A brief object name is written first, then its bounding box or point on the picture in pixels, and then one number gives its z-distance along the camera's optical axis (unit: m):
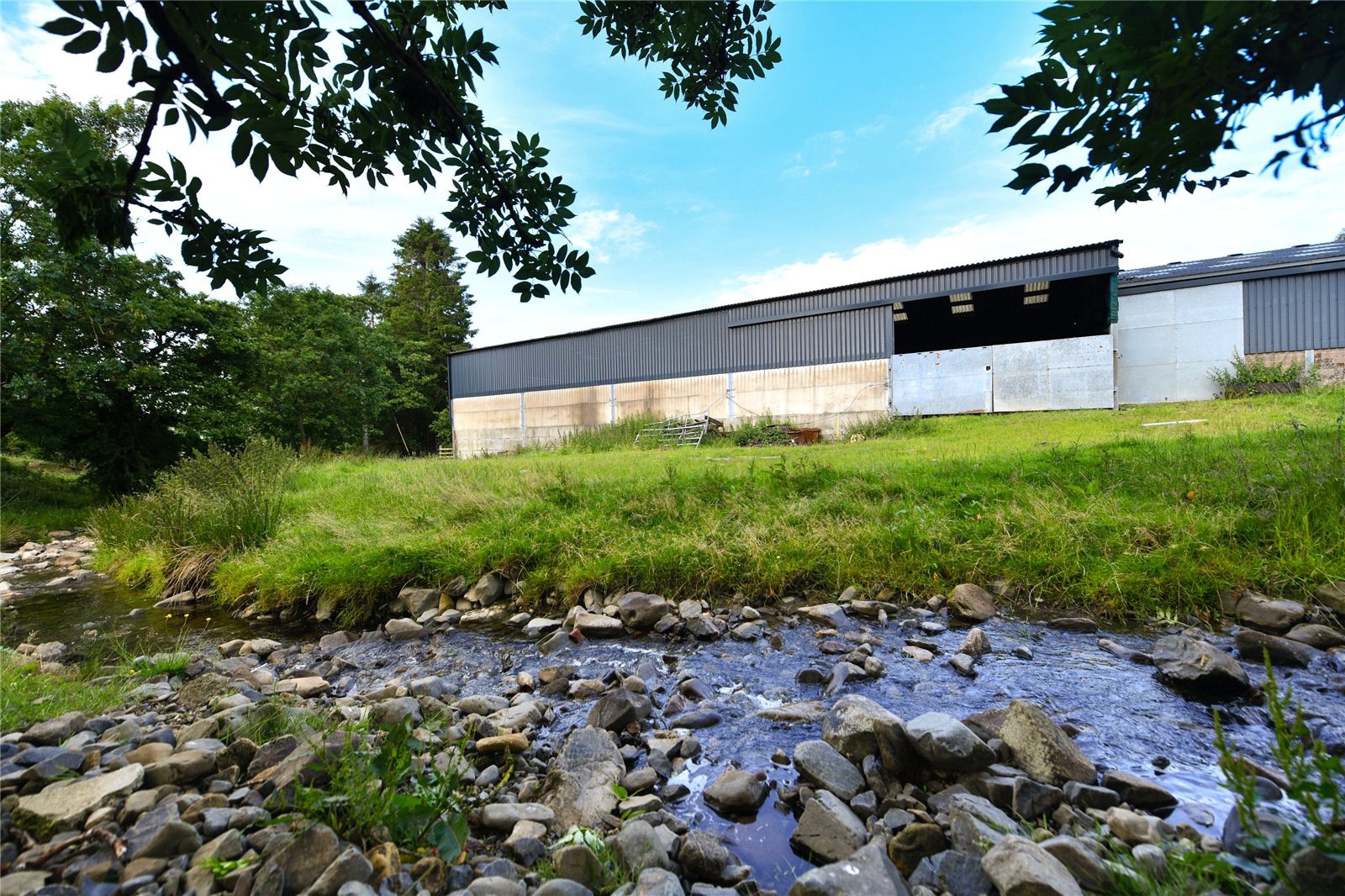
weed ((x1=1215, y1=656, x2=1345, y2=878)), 1.35
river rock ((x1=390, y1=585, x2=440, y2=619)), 5.66
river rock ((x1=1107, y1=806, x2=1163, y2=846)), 1.87
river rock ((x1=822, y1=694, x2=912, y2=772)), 2.43
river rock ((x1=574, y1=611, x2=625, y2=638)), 4.72
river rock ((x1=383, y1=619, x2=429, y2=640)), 5.13
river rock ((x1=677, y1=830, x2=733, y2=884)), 1.93
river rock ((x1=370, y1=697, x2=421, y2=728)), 2.90
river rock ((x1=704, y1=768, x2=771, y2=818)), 2.33
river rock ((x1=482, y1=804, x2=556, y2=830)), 2.16
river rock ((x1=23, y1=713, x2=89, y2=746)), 2.29
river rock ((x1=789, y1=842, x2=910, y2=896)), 1.69
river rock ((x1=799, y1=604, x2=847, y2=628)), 4.55
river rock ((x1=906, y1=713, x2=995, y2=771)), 2.33
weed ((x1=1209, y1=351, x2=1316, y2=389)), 16.56
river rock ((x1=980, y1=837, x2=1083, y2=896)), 1.58
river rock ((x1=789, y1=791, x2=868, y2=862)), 2.02
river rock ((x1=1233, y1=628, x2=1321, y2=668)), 3.30
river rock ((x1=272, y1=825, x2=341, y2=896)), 1.65
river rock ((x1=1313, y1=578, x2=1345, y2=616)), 3.77
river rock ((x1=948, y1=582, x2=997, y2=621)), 4.43
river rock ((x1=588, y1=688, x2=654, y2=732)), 3.02
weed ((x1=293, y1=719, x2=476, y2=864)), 1.85
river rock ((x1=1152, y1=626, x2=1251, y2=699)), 2.98
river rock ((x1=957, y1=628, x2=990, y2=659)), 3.76
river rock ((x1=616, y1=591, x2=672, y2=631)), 4.82
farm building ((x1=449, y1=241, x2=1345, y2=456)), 17.30
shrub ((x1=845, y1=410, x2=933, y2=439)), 17.12
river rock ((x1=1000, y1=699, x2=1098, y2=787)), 2.30
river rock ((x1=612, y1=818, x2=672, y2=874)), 1.91
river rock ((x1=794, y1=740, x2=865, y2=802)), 2.35
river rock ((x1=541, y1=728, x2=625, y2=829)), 2.25
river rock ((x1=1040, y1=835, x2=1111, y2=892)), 1.68
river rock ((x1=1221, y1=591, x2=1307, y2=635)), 3.74
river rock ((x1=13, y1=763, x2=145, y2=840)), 1.76
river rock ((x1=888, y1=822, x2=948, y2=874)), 1.91
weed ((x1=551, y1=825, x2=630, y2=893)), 1.82
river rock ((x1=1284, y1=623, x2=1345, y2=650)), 3.49
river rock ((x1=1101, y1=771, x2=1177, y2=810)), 2.12
